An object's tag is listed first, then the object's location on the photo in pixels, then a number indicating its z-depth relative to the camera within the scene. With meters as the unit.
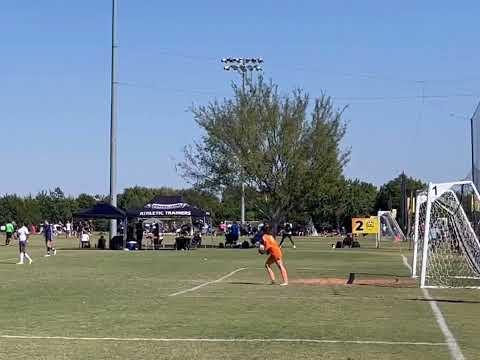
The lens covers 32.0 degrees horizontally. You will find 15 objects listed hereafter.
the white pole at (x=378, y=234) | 58.38
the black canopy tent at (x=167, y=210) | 50.19
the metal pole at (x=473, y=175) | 32.29
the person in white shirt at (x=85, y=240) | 51.37
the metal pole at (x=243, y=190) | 60.12
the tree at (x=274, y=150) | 58.97
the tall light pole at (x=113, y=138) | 51.56
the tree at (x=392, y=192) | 129.88
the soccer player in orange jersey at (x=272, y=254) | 22.11
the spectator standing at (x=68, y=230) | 83.94
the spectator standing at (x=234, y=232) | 56.03
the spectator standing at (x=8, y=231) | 57.38
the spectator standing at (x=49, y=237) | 40.84
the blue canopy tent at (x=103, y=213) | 48.00
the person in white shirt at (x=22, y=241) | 32.62
